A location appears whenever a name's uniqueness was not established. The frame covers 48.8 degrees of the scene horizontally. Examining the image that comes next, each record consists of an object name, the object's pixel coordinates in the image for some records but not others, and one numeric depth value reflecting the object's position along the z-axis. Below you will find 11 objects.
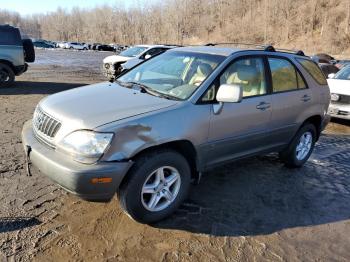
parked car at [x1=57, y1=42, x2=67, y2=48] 77.56
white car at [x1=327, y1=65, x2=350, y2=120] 9.34
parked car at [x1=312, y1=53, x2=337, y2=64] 22.07
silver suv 3.45
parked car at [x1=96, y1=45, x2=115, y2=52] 69.06
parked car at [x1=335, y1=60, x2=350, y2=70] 20.23
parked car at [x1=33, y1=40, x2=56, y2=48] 75.69
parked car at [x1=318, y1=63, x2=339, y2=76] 17.83
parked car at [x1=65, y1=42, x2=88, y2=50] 72.34
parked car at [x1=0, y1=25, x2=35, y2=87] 12.66
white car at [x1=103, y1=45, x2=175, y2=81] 16.09
